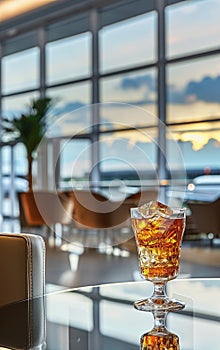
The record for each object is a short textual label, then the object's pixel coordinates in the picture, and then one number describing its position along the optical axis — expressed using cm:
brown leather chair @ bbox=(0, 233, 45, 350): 175
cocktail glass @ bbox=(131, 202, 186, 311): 162
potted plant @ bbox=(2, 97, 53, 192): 1053
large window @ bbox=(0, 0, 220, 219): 917
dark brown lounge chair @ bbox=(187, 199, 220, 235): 735
